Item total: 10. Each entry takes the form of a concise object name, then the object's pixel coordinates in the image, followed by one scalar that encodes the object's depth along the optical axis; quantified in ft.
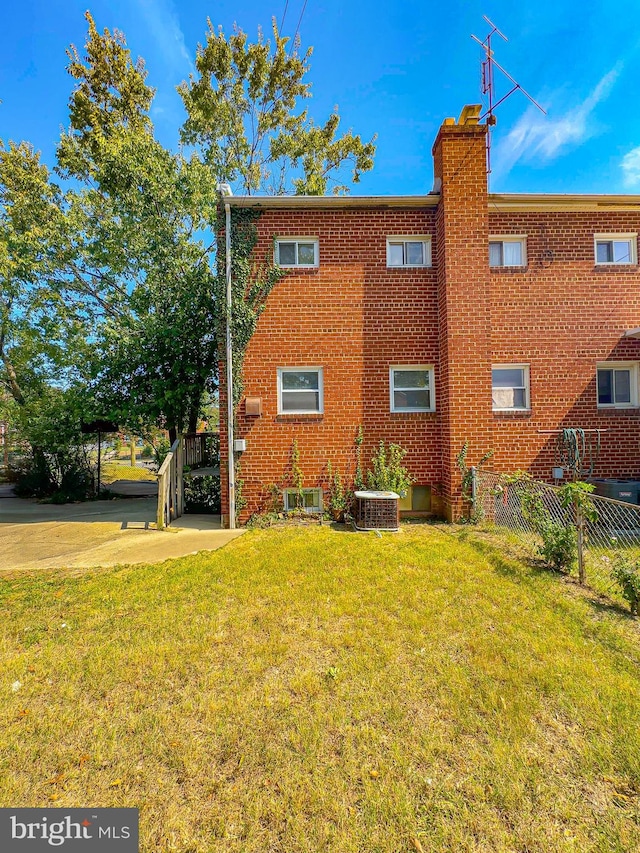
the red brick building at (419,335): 26.16
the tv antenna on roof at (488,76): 24.86
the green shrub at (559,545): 15.31
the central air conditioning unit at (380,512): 23.08
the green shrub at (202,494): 31.22
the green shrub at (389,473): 25.50
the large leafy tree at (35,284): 34.65
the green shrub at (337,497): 25.72
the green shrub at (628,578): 12.40
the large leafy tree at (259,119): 48.85
